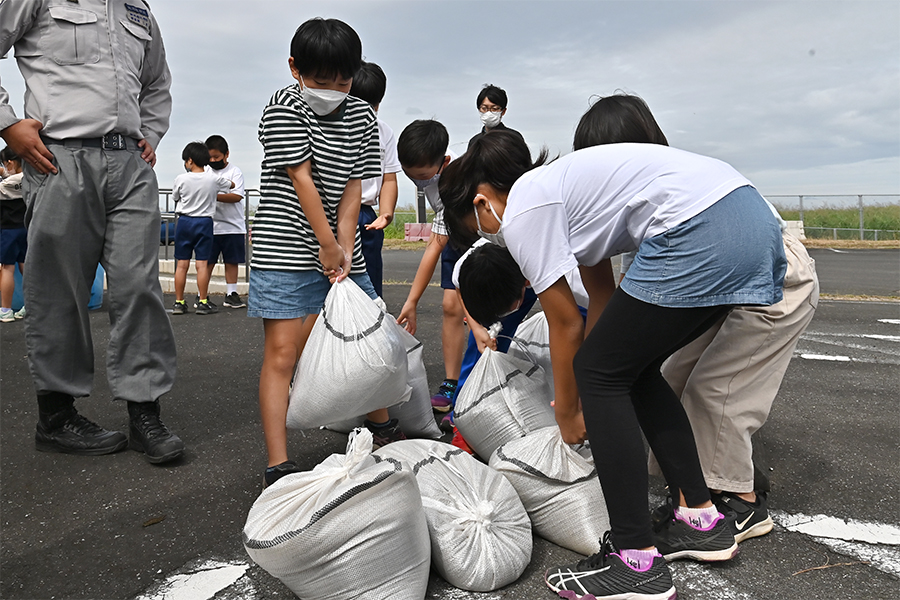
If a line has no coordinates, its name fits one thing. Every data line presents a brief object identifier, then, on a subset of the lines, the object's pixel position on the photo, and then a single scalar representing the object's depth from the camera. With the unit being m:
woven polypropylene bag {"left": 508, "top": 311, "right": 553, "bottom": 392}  3.07
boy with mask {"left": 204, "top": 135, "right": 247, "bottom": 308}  7.84
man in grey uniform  2.93
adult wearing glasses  4.95
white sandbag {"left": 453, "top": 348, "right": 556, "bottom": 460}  2.76
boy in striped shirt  2.58
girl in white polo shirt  1.89
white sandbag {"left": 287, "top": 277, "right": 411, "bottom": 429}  2.50
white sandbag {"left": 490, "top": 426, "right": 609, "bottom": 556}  2.22
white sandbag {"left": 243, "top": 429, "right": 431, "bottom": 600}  1.77
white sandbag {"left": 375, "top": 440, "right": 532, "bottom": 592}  2.00
